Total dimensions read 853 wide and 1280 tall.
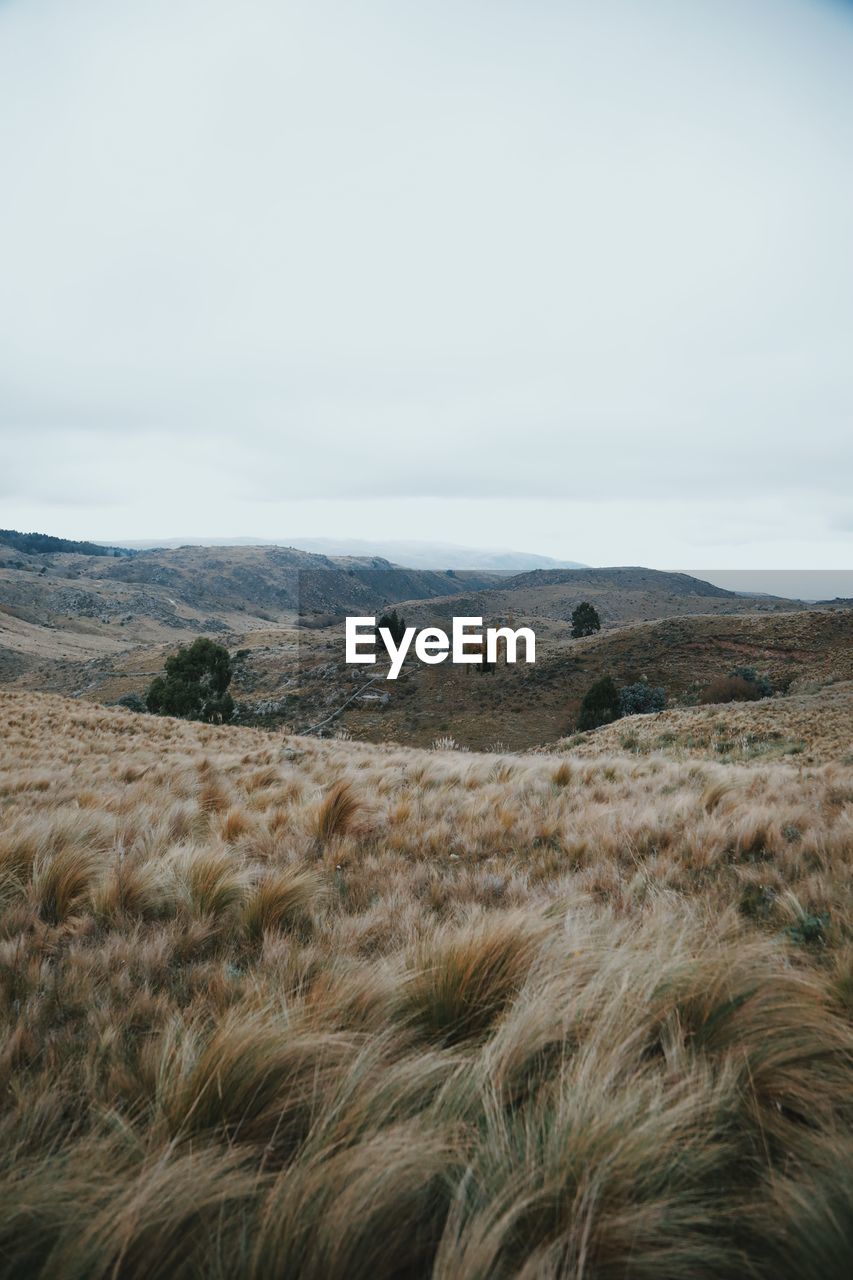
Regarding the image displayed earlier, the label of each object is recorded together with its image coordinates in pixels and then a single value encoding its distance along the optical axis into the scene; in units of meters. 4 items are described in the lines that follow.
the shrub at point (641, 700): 32.38
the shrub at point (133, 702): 38.97
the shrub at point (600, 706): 30.03
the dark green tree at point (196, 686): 33.16
